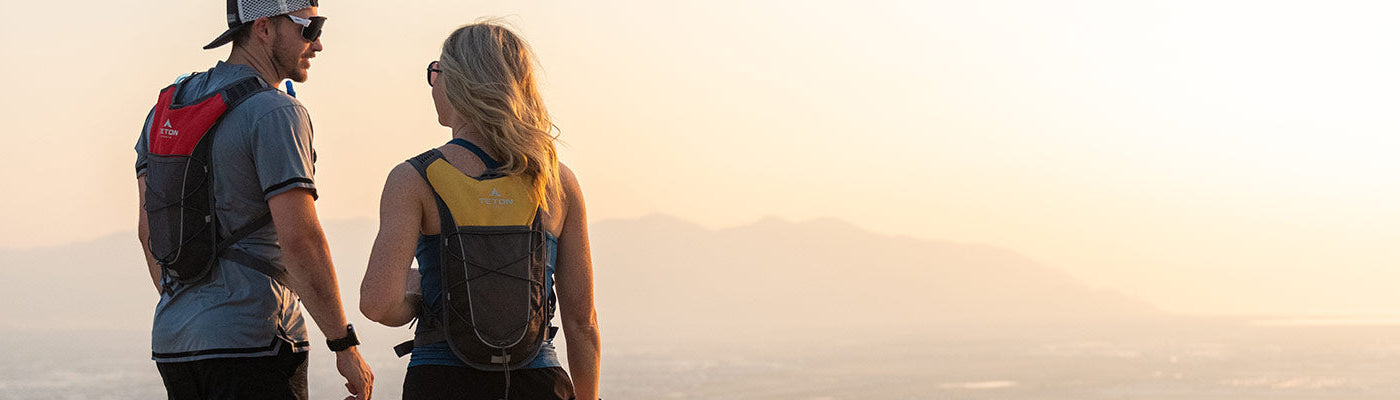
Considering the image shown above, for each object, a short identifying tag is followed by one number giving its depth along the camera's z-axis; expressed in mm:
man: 4227
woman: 3986
